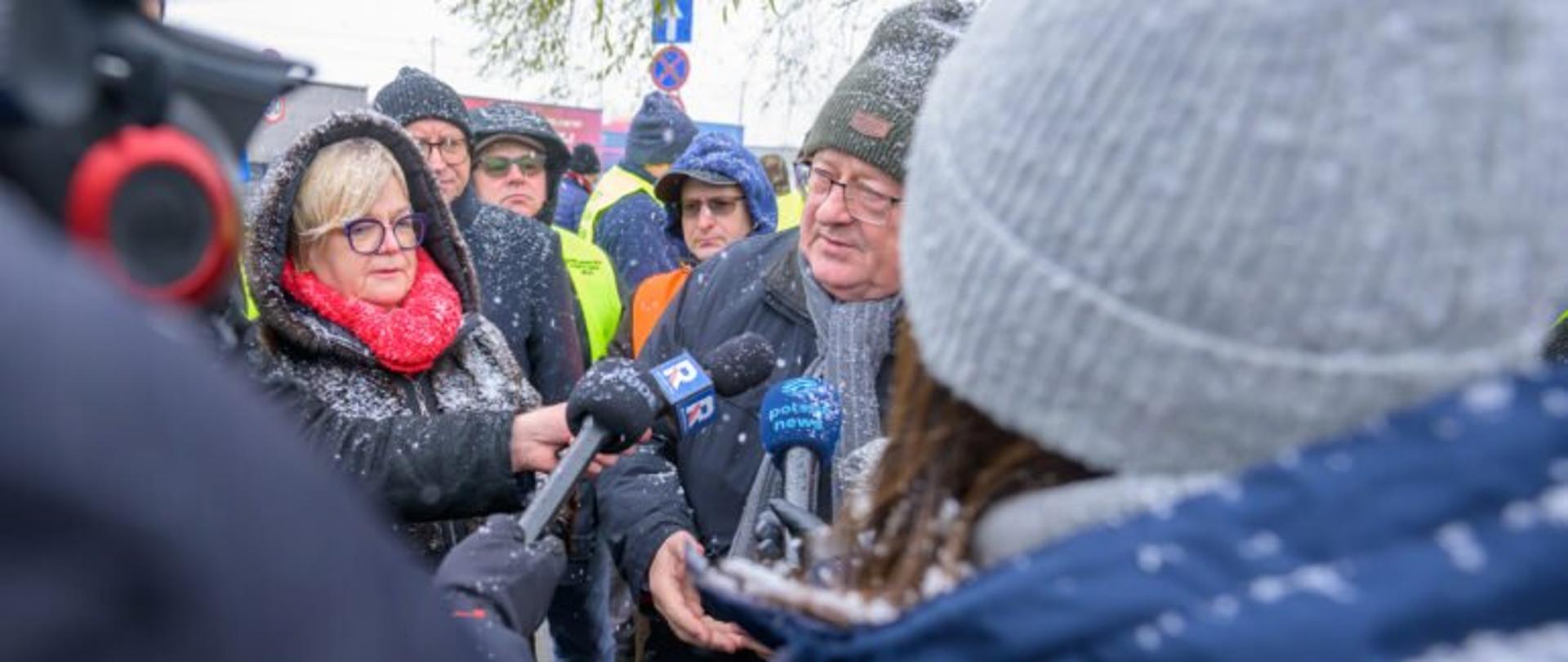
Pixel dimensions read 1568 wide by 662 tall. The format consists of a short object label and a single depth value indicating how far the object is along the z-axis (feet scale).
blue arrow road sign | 27.32
